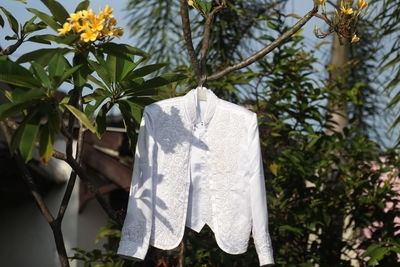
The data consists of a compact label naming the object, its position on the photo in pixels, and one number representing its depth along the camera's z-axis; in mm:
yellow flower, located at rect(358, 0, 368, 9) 2277
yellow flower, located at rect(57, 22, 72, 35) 2133
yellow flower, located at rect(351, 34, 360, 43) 2343
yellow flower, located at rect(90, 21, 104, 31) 2146
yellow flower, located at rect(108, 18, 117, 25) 2186
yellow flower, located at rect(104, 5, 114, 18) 2148
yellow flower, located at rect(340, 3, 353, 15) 2268
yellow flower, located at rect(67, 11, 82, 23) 2125
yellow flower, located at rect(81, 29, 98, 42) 2137
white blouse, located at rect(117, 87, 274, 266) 2383
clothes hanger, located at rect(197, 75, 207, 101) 2510
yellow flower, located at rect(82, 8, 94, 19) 2124
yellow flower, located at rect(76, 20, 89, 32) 2139
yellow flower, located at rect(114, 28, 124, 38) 2221
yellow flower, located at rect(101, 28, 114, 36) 2184
